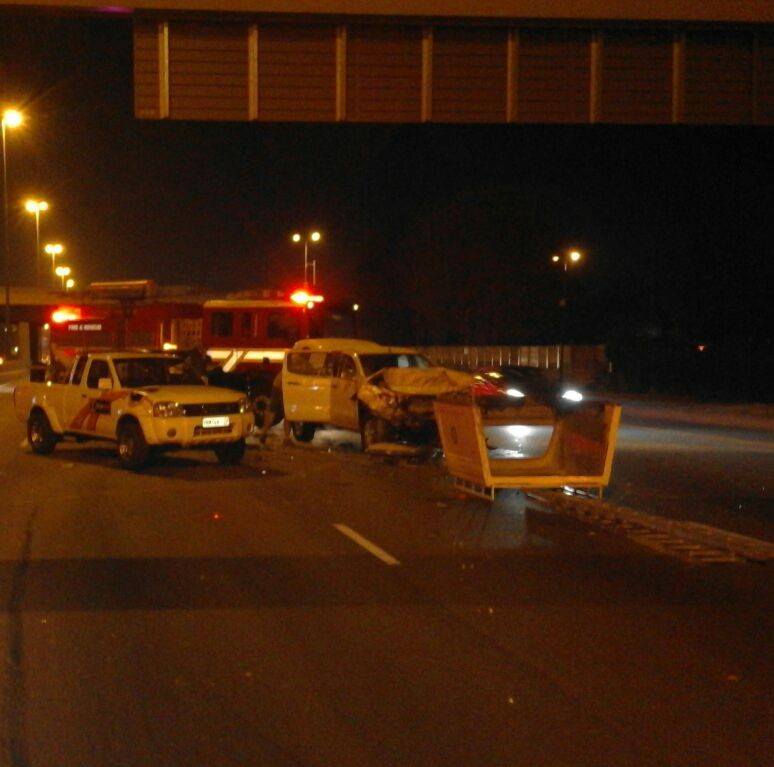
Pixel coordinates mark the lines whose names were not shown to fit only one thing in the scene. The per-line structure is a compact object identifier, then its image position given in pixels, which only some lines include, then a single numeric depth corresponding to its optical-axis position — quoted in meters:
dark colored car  31.42
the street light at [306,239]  46.78
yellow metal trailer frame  14.90
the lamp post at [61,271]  85.73
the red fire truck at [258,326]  32.53
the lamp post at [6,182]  38.49
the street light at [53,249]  73.94
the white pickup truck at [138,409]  18.36
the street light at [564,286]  49.70
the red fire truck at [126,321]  33.16
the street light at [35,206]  56.47
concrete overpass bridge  15.29
